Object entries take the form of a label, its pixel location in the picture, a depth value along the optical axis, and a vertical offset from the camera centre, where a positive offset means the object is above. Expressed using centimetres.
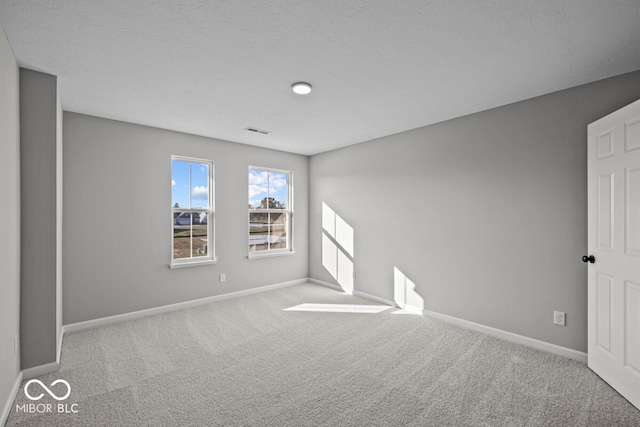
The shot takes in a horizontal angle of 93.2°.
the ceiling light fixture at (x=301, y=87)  269 +115
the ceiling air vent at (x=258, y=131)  404 +115
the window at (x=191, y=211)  430 +5
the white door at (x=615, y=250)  213 -27
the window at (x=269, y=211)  516 +6
